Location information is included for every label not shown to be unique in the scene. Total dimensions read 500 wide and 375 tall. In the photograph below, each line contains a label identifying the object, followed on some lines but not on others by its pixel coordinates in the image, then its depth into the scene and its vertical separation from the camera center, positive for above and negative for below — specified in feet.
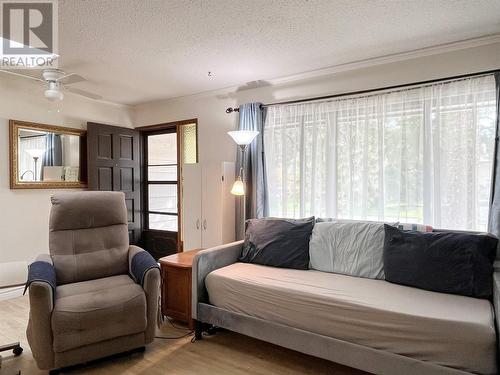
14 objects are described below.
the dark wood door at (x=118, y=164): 13.48 +0.88
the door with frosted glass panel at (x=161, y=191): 15.07 -0.37
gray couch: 5.48 -2.74
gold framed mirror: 11.55 +1.09
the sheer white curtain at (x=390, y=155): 8.31 +0.77
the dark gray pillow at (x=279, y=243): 9.06 -1.77
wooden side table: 9.02 -3.01
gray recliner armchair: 6.71 -2.53
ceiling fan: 9.74 +3.23
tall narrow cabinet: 11.75 -0.82
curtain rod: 8.29 +2.75
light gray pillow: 8.34 -1.81
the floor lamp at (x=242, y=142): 10.23 +1.31
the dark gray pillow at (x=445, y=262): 6.73 -1.79
